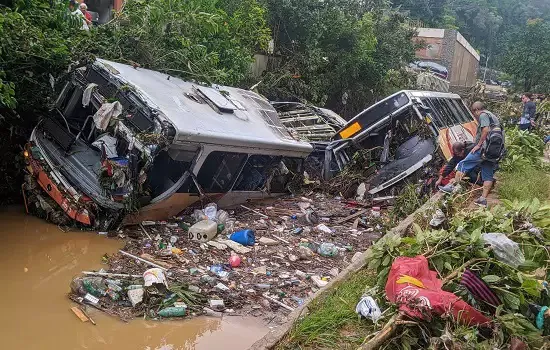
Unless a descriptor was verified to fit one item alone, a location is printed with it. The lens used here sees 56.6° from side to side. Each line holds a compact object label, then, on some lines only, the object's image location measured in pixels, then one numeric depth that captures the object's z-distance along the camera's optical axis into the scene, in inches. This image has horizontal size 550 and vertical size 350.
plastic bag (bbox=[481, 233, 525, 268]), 150.9
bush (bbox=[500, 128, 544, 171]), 416.5
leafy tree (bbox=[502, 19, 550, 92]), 885.8
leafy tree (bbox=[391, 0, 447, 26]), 1456.7
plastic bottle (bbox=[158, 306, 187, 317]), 175.8
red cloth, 132.4
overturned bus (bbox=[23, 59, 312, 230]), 227.3
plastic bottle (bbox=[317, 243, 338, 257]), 254.7
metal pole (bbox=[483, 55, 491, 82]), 1727.4
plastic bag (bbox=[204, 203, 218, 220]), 269.5
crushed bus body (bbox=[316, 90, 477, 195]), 349.4
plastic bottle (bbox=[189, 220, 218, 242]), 245.8
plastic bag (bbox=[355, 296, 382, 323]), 149.4
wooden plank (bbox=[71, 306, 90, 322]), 169.8
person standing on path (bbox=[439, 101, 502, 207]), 290.0
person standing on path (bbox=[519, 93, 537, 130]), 554.4
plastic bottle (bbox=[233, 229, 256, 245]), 250.2
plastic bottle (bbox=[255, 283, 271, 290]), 206.7
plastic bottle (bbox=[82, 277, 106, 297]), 182.1
